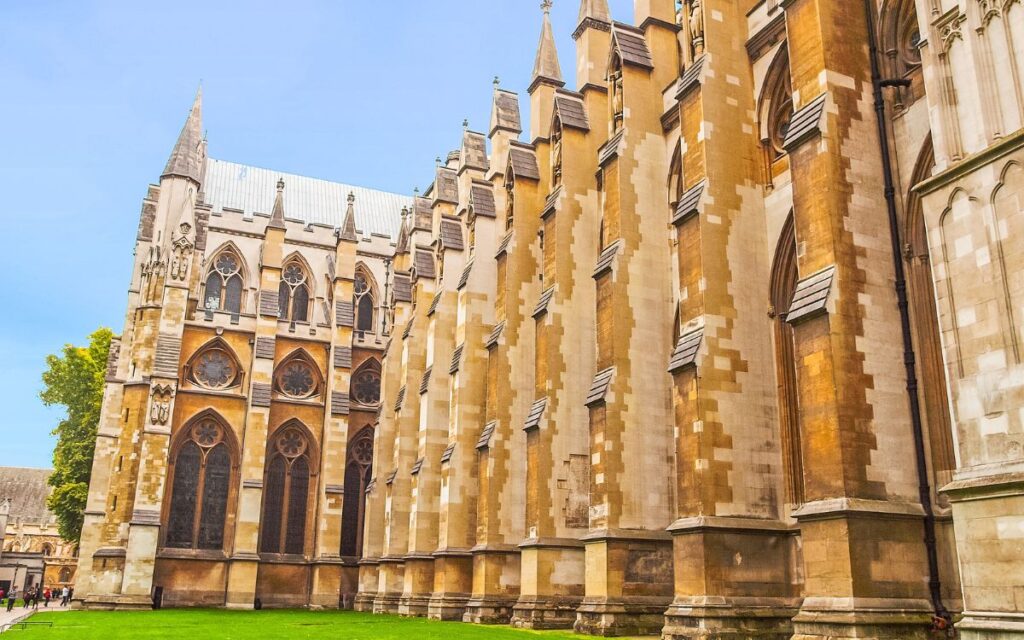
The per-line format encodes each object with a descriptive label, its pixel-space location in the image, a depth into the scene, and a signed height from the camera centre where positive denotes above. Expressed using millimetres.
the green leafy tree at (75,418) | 40031 +6801
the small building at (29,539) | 62969 +1690
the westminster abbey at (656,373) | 10273 +4110
